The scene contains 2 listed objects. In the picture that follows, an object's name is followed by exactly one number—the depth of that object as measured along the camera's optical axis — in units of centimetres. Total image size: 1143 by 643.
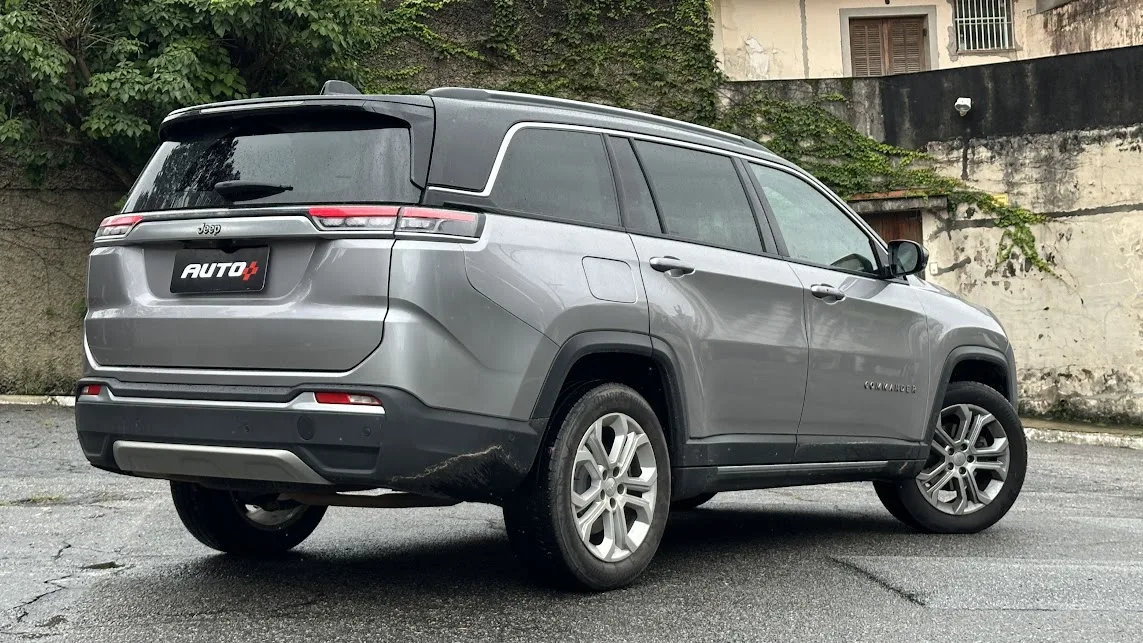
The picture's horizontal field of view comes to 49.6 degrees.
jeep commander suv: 390
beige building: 2095
